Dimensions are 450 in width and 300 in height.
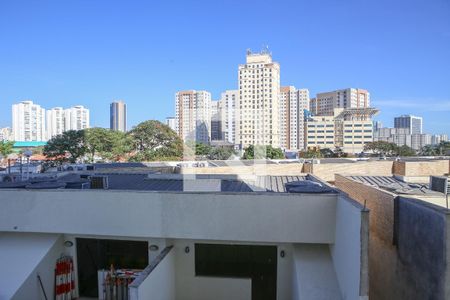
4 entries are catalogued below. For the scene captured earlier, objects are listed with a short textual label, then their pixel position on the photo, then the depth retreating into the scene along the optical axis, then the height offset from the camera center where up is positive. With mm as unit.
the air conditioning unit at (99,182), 8258 -935
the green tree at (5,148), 38094 -524
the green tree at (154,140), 38281 +389
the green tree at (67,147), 33812 -355
